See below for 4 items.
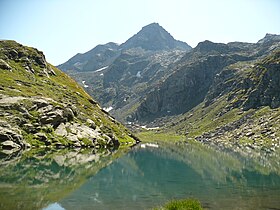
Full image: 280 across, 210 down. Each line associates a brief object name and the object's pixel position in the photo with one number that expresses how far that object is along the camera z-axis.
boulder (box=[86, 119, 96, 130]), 144.85
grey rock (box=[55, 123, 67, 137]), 127.35
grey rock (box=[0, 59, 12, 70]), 171.30
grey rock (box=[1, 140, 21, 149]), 101.38
